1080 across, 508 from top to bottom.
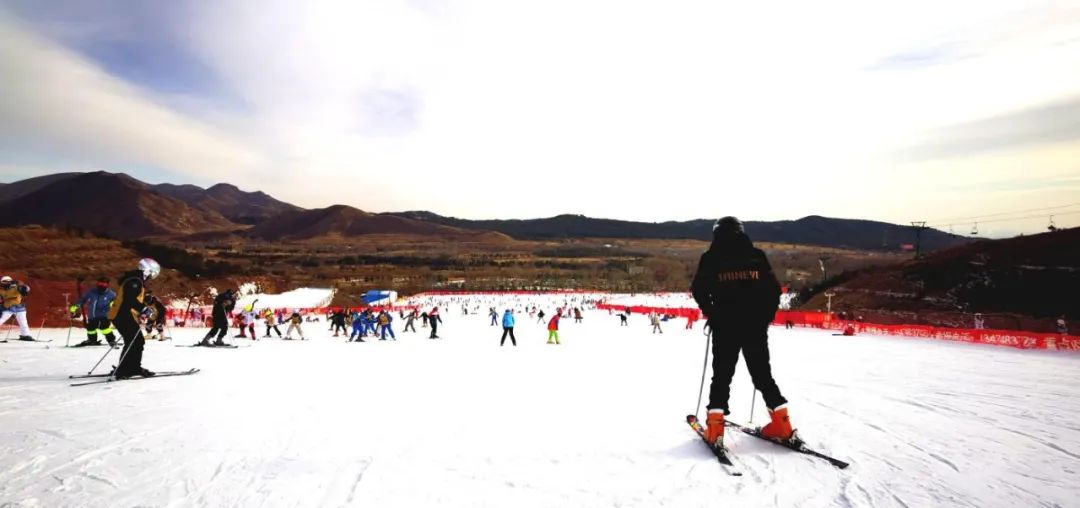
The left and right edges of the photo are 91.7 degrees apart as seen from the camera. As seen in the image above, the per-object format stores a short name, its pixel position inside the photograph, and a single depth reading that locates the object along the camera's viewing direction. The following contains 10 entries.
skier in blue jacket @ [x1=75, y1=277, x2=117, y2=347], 9.77
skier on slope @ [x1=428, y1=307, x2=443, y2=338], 21.56
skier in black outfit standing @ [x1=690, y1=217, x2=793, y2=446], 4.59
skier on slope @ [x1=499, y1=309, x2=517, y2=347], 17.91
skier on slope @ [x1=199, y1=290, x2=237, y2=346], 13.34
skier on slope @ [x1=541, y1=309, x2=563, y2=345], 18.81
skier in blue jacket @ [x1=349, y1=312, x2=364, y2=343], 19.45
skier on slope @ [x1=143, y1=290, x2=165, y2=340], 13.12
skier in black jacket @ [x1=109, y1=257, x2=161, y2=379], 7.63
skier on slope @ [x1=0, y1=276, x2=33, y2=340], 12.11
